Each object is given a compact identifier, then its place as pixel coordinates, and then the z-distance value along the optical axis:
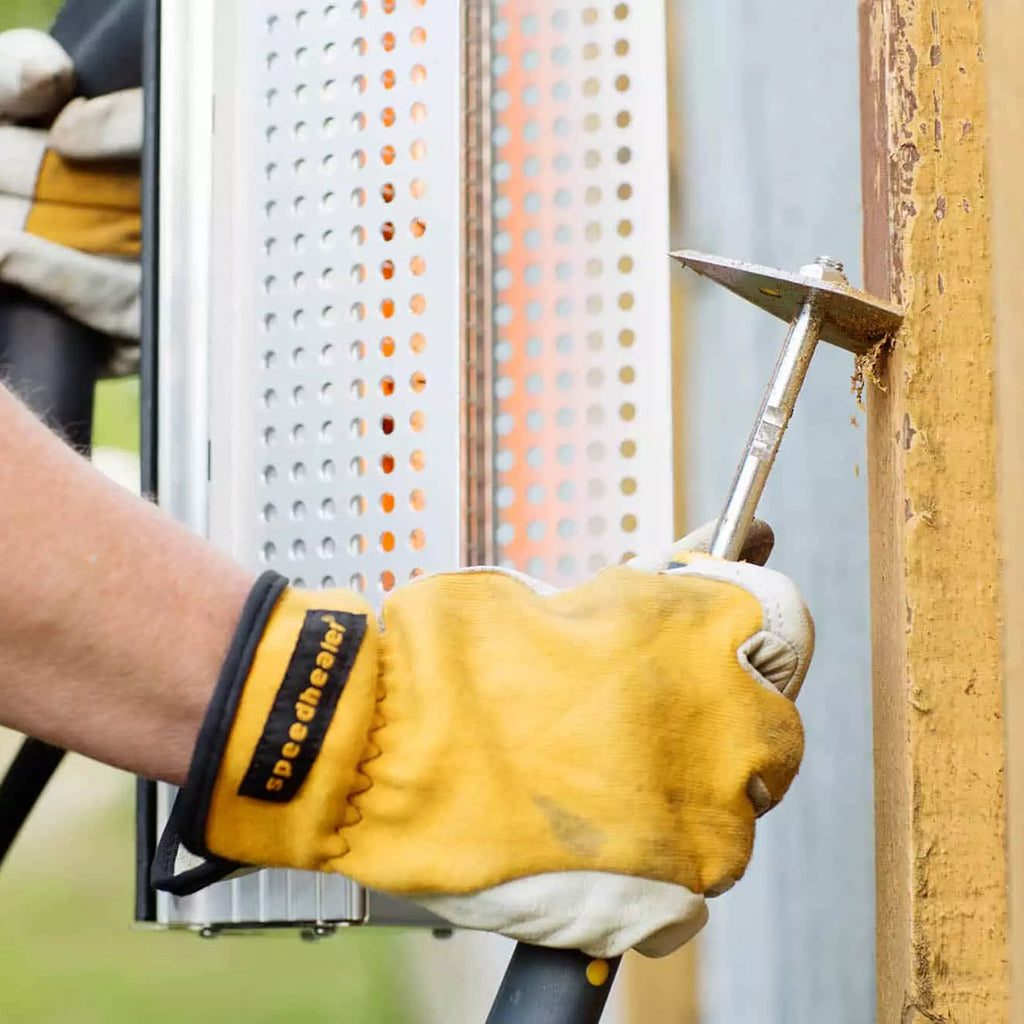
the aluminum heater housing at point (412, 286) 1.69
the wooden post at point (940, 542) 1.48
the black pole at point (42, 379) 1.89
